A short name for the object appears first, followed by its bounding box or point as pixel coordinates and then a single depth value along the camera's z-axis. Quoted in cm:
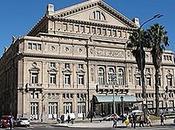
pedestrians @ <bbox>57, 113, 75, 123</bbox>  4249
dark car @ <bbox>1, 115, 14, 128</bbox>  3349
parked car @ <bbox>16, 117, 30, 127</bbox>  3483
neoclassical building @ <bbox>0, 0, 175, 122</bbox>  4745
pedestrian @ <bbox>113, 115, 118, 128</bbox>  2934
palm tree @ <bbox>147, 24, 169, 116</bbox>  3880
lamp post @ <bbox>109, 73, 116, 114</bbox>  5253
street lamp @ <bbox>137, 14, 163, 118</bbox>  2460
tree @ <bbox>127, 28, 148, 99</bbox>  3915
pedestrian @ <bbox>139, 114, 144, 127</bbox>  2861
